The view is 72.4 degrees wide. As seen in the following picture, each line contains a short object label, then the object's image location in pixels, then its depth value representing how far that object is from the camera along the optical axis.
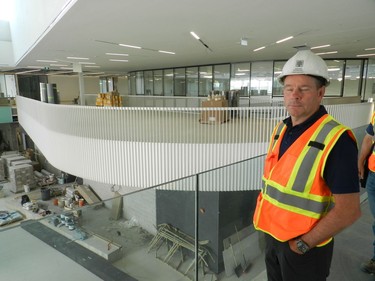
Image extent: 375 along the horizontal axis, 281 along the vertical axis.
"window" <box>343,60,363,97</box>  11.54
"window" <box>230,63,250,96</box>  12.76
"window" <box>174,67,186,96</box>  16.06
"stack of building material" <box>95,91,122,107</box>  11.90
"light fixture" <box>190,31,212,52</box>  5.85
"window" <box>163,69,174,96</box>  16.88
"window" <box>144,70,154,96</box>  18.67
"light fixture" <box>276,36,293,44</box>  6.38
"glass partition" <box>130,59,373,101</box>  11.58
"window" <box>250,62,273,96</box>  12.09
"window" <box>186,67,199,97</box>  15.29
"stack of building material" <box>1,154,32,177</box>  17.70
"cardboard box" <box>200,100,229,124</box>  6.90
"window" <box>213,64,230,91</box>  13.54
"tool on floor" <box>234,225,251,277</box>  2.65
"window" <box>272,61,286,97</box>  11.83
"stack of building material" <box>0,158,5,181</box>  18.70
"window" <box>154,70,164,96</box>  17.77
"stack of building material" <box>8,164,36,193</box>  16.75
